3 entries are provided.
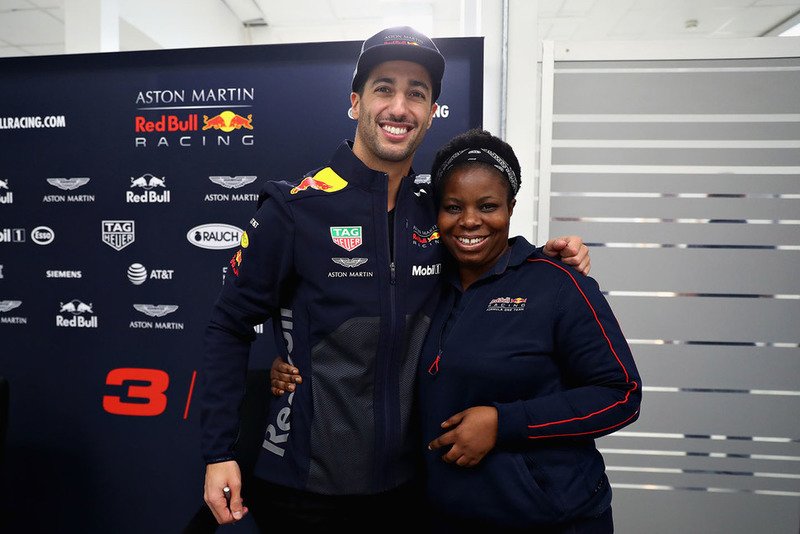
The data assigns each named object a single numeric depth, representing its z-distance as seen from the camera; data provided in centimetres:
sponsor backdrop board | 196
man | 118
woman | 104
